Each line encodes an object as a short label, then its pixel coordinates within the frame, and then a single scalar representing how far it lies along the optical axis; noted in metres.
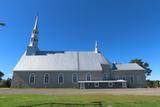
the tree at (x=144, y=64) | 42.41
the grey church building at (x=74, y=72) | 29.19
